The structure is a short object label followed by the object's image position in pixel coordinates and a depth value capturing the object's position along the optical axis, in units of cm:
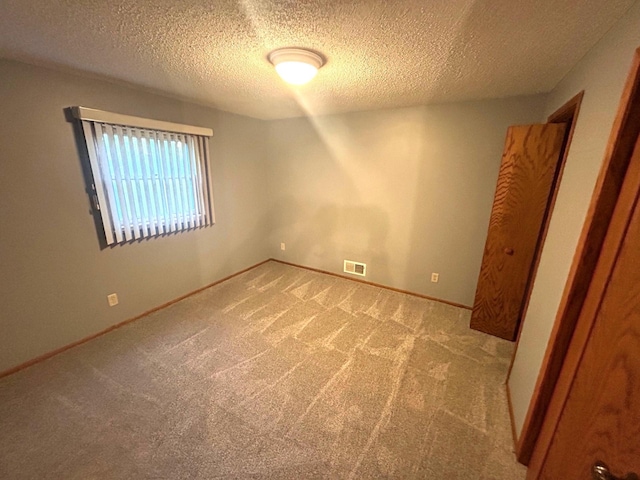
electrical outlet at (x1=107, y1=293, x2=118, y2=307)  235
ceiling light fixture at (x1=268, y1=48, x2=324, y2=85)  146
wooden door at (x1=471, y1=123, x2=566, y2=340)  192
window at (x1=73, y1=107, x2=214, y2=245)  207
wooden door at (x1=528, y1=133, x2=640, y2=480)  62
